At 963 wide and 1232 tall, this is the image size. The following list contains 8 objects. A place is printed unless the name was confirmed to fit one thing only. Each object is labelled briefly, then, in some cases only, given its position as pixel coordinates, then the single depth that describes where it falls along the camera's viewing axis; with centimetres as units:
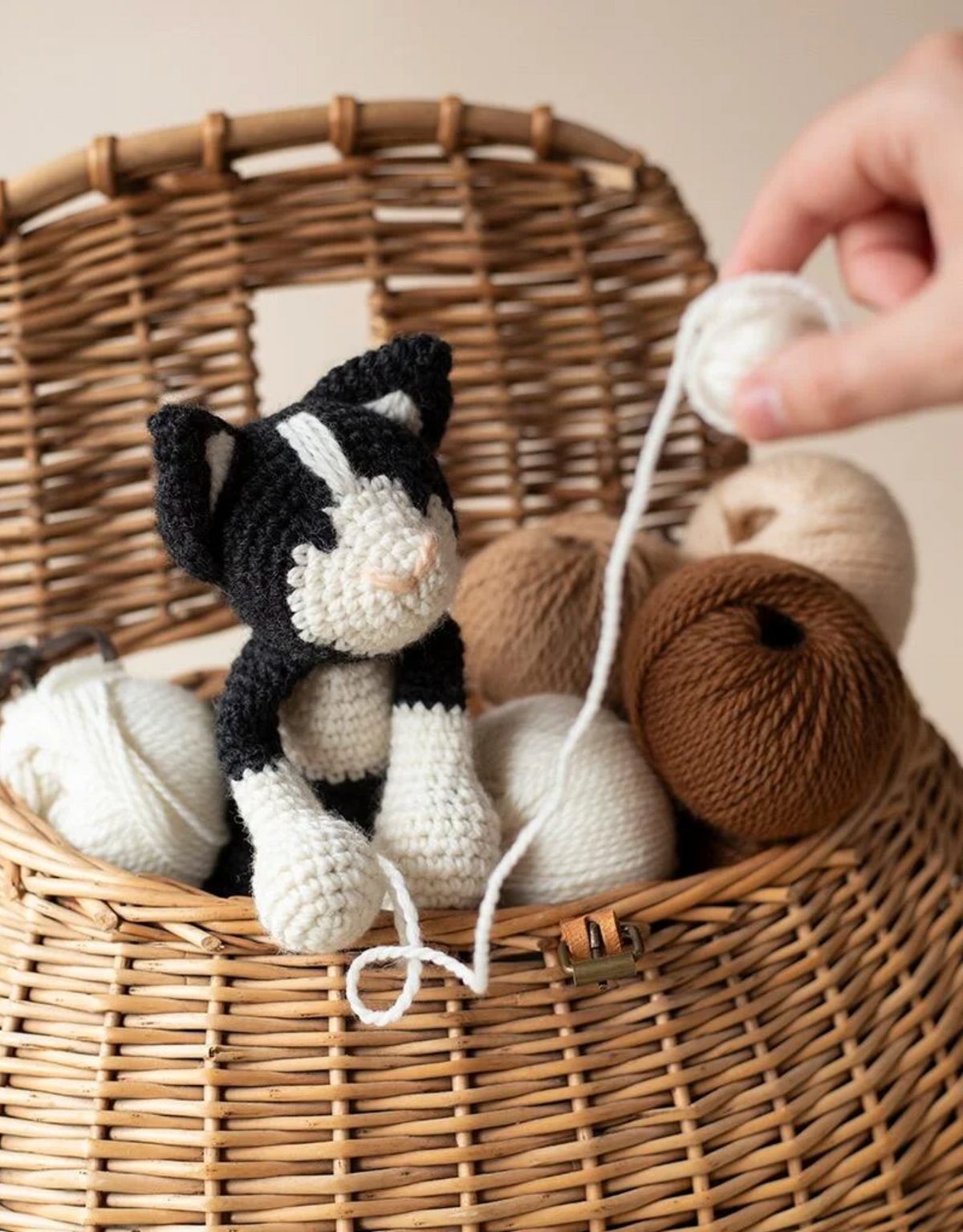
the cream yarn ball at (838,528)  71
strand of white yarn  46
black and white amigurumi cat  48
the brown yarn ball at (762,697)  57
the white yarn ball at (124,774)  57
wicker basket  48
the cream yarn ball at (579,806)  56
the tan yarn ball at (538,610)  71
